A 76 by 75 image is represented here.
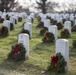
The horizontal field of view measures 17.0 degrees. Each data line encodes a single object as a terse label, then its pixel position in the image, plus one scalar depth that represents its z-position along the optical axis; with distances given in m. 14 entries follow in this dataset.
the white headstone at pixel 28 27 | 12.80
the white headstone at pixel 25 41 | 8.28
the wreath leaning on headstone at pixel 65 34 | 12.96
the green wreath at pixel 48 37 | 11.48
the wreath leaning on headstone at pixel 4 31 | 13.23
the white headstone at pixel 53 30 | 11.59
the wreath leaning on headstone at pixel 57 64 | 6.99
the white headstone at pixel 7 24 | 13.62
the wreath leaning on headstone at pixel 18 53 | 8.11
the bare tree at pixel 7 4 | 36.03
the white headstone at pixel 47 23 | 14.58
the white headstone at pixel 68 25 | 13.39
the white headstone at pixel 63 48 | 7.13
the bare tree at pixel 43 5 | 44.13
